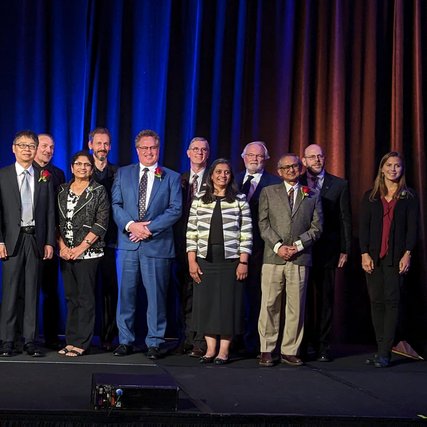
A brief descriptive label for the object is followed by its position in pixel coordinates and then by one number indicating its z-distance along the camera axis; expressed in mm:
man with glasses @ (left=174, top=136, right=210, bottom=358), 5590
